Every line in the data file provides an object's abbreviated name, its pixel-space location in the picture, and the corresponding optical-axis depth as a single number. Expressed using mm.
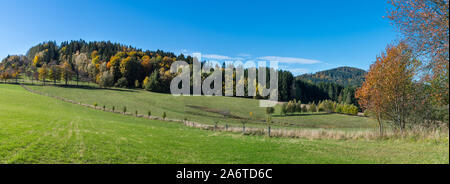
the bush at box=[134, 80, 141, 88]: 90375
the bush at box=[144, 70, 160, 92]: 84062
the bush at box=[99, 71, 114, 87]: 83688
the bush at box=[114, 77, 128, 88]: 88875
